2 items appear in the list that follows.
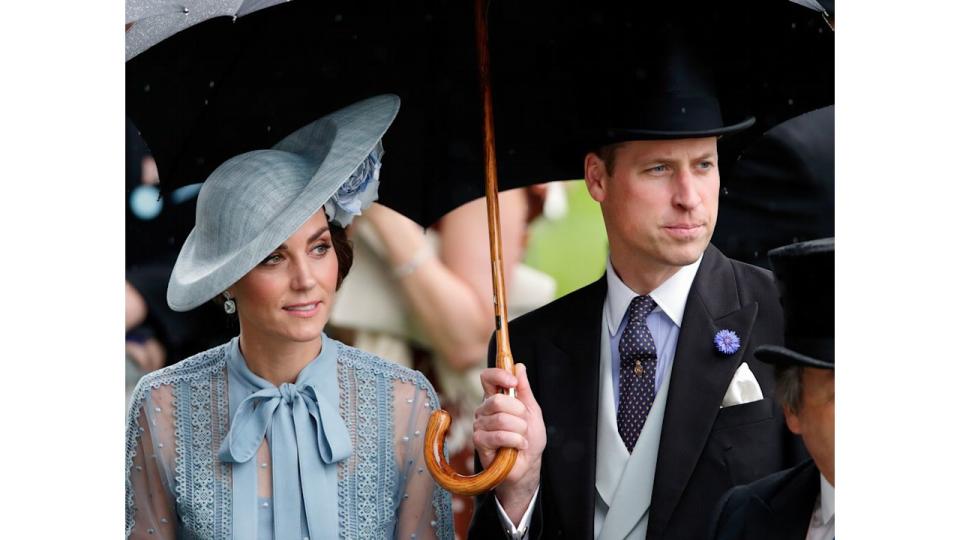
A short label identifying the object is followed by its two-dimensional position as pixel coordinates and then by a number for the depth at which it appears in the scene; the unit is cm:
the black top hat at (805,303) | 790
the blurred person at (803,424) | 790
